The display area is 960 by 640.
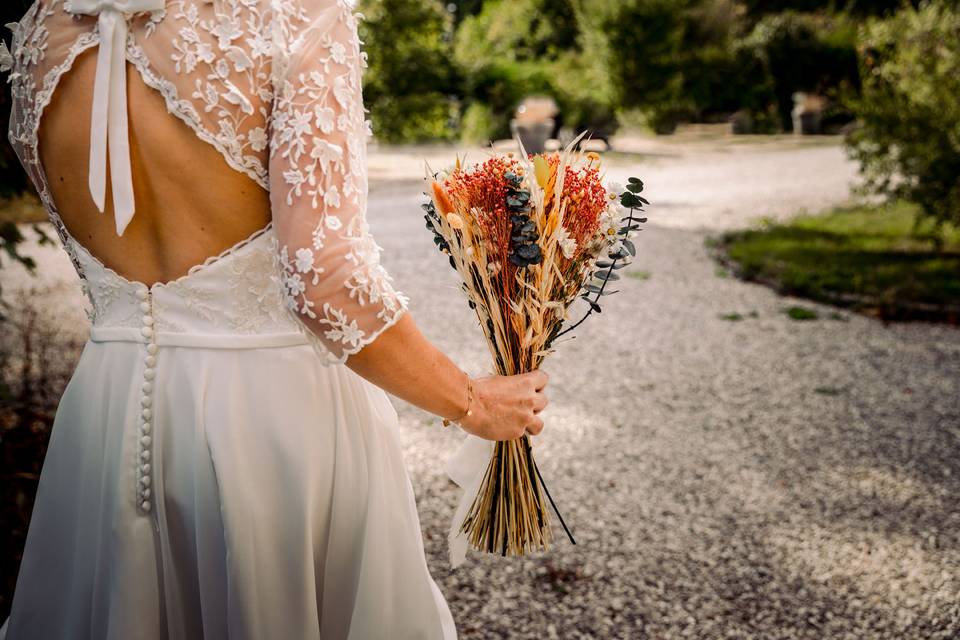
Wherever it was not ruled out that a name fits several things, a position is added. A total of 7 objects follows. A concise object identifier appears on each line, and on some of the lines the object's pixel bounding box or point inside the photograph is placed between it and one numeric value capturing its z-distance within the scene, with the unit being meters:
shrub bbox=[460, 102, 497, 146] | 21.61
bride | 1.22
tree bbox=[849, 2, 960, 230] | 7.36
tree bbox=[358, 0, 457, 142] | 18.73
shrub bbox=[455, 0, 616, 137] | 21.89
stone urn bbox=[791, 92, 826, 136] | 24.22
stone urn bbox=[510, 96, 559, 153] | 15.95
